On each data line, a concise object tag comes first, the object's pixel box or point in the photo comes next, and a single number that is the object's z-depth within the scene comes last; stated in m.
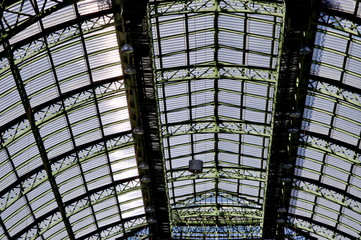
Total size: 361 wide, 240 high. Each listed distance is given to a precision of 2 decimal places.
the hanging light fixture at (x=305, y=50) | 34.50
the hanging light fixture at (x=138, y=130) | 40.62
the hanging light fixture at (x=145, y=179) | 46.34
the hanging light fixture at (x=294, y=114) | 39.49
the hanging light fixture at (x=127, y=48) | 32.06
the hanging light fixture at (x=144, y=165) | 42.52
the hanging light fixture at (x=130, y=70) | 35.56
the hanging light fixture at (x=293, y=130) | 42.77
